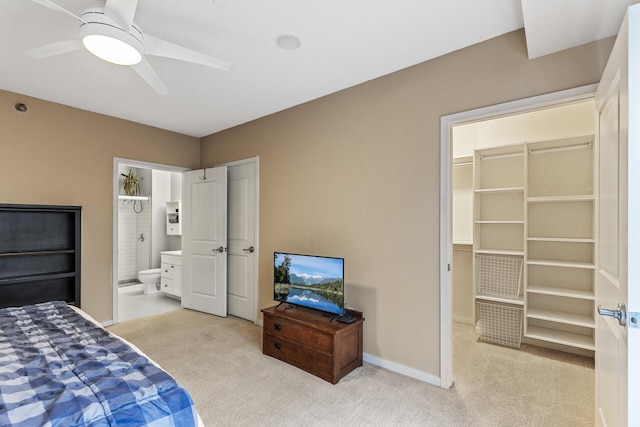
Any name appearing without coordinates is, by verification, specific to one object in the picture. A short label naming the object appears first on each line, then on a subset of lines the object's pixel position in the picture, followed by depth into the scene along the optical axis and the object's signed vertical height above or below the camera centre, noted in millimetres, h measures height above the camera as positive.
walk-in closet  3018 -167
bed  1134 -709
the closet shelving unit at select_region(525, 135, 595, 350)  2977 -269
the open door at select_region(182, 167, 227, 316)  4266 -377
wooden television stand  2551 -1098
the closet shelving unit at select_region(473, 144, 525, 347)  3307 -305
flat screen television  2744 -620
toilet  5570 -1175
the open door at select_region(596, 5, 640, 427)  1086 -52
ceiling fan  1619 +953
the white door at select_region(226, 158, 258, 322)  4070 -341
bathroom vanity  5164 -1006
